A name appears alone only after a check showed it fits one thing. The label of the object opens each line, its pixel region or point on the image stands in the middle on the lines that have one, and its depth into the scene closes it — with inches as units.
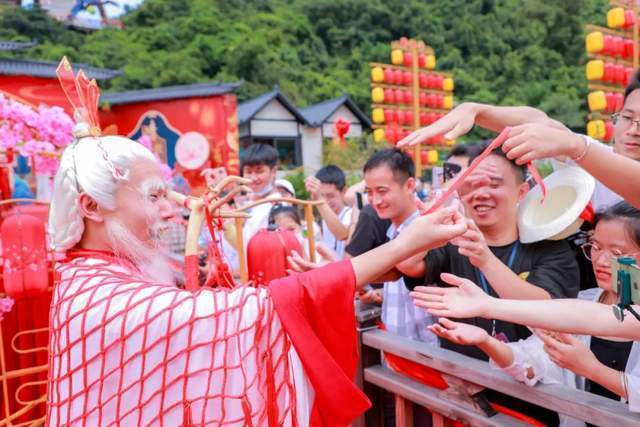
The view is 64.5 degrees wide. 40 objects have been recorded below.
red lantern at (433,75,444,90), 549.6
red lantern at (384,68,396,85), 512.7
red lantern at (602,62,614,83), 415.8
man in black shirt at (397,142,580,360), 70.5
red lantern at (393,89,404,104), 524.9
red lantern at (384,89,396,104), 518.0
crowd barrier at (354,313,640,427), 47.5
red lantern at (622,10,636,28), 407.2
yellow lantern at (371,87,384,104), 510.6
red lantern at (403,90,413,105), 531.1
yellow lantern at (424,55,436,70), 545.6
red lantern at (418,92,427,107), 542.4
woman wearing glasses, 52.6
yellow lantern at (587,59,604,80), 413.4
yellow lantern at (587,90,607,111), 414.3
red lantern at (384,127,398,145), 496.4
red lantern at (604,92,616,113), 415.7
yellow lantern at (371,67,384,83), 504.2
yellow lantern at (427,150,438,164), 527.5
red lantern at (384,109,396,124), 522.0
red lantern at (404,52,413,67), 528.1
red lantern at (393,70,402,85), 519.5
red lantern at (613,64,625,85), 418.9
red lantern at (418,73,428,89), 539.8
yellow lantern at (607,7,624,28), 408.2
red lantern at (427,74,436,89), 547.2
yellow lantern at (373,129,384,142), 508.3
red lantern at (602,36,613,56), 406.0
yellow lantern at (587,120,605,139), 403.9
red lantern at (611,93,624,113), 418.3
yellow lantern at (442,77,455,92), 553.9
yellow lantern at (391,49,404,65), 522.0
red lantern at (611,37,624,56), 411.8
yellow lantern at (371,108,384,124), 517.3
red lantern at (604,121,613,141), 416.6
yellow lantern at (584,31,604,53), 405.1
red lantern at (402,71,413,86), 526.0
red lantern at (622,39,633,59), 419.2
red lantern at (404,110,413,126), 532.7
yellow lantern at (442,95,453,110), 557.3
